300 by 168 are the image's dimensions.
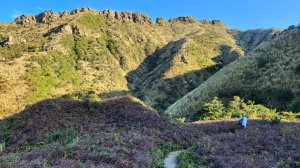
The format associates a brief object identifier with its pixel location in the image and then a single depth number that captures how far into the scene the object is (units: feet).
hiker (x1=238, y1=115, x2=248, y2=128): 93.86
